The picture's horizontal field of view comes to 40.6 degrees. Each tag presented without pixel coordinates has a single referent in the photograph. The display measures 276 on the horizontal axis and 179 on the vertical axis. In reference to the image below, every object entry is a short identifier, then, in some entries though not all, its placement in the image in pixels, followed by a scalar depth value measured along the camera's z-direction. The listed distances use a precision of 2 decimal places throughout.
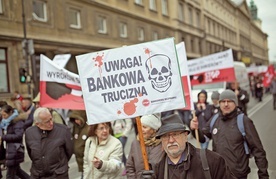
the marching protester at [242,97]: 10.12
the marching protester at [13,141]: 6.27
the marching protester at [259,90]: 25.30
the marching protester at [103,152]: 4.04
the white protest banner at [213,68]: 9.34
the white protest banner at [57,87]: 6.02
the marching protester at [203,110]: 7.45
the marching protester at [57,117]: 6.86
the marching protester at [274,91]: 18.32
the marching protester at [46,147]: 4.35
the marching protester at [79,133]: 5.56
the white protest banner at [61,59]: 11.62
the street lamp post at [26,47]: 16.12
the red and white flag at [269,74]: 23.47
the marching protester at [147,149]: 3.70
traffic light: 15.73
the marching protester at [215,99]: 7.11
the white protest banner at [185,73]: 4.71
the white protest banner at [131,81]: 3.48
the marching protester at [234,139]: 3.96
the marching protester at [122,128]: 7.02
